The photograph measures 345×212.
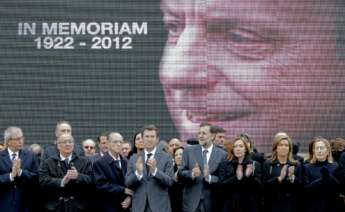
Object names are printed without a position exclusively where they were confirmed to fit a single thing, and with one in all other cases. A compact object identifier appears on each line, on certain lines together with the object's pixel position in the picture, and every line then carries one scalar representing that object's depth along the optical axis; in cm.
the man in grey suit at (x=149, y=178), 1060
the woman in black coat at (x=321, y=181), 1067
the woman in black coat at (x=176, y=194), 1119
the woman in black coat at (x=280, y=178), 1055
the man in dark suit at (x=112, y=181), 1091
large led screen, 1503
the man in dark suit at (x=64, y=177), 1058
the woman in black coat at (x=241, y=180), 1049
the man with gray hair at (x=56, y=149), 1091
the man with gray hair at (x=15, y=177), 1075
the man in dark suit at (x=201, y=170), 1076
